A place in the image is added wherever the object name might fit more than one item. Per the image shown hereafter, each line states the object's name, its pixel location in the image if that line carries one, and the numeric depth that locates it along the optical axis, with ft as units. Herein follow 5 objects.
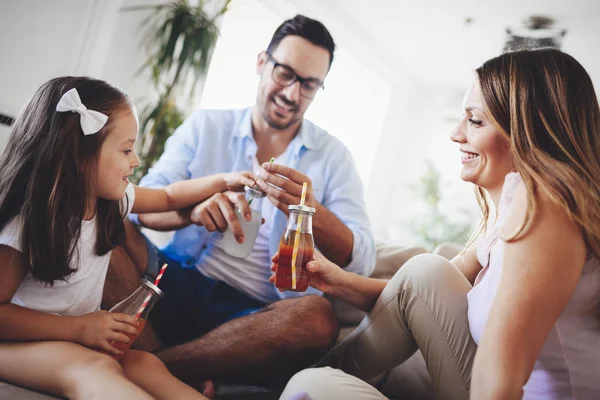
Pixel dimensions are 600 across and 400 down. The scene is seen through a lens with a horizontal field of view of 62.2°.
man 5.18
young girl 3.77
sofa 3.65
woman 3.14
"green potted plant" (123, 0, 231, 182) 10.52
